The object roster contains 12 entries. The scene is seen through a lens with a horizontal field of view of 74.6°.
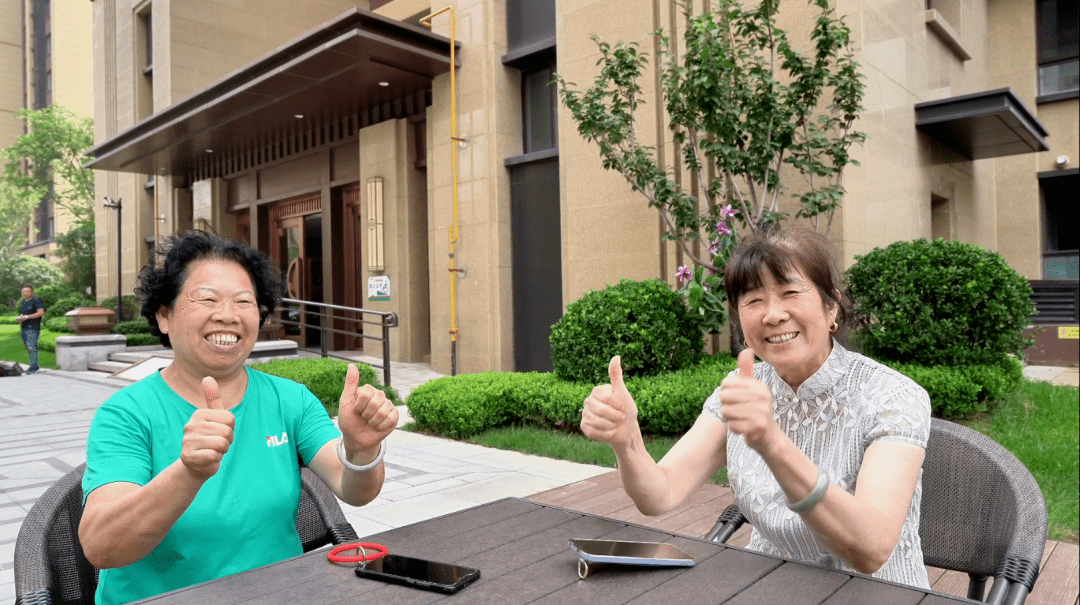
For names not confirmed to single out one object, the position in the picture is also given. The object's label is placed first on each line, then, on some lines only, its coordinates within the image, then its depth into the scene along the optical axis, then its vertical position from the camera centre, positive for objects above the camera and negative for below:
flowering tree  6.66 +1.81
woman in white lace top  1.51 -0.29
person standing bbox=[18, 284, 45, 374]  10.45 +0.03
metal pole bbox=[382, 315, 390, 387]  9.58 -0.52
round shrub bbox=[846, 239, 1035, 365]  5.58 -0.05
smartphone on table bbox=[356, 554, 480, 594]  1.41 -0.54
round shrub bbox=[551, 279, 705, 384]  6.50 -0.25
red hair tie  1.54 -0.53
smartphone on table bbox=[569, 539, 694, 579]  1.46 -0.52
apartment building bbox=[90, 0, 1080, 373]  7.96 +2.15
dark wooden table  1.36 -0.55
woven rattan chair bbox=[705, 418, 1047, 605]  1.62 -0.52
